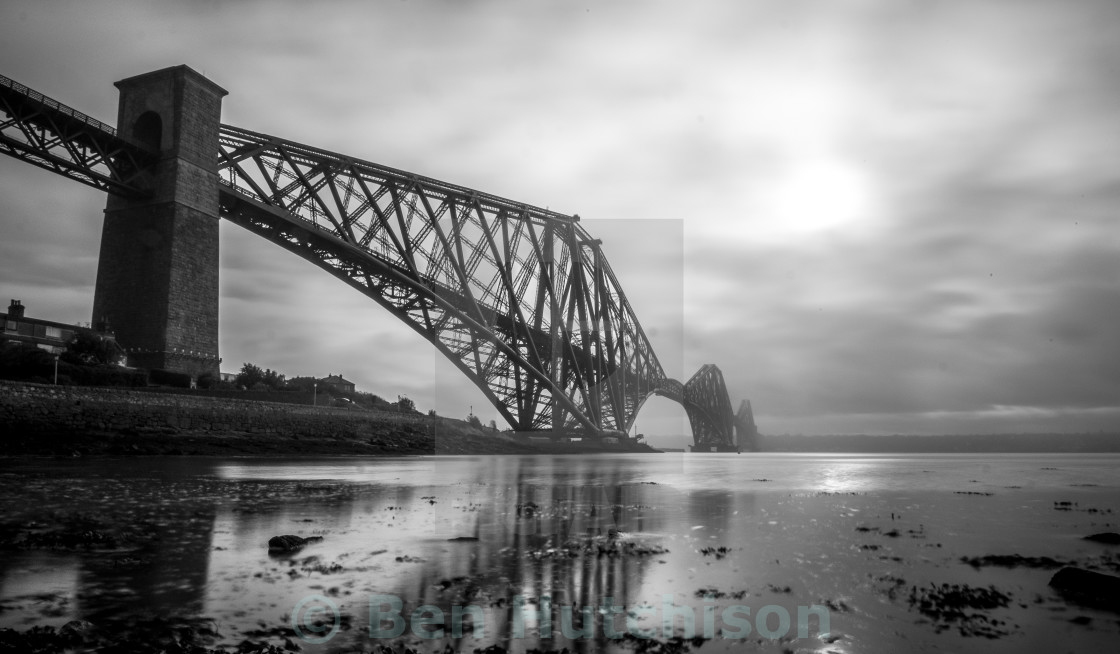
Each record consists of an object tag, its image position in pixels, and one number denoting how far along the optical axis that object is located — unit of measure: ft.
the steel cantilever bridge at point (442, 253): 110.73
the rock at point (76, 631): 15.38
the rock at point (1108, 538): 36.68
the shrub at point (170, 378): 103.76
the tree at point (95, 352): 108.17
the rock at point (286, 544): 28.09
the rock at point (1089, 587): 22.44
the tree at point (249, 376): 138.83
